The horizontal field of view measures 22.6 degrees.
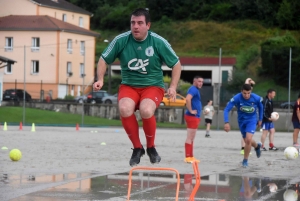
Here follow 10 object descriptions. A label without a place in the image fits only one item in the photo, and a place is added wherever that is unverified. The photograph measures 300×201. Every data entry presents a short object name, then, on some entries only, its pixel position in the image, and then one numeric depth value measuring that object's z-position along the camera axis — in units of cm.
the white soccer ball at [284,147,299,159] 1736
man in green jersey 946
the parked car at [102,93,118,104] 5970
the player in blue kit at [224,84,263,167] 1644
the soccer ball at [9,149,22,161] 1590
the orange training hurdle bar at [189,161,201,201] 933
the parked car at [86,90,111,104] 5972
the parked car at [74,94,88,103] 5882
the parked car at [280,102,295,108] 4582
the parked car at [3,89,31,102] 5589
